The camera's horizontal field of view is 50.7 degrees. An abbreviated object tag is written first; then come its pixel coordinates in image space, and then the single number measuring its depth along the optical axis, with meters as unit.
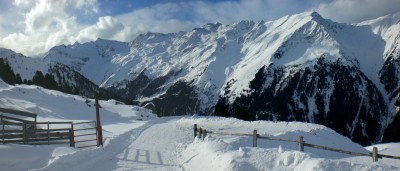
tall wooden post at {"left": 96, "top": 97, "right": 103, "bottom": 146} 28.44
